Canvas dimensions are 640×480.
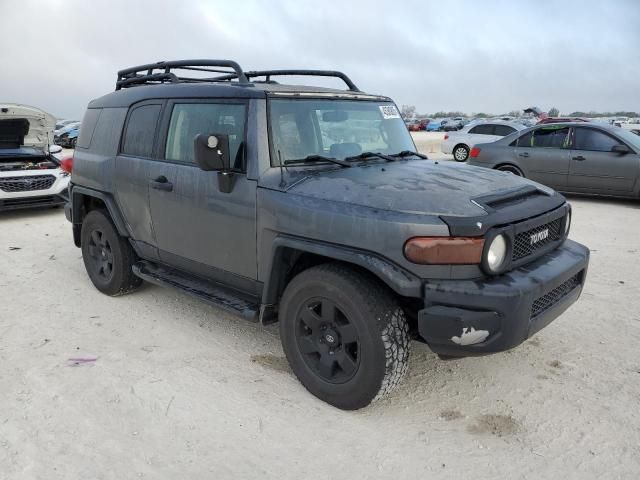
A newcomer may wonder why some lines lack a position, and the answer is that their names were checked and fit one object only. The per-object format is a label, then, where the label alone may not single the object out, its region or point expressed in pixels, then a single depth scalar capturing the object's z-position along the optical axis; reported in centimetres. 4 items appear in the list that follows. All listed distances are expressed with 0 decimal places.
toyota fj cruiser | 272
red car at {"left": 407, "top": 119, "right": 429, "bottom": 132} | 5549
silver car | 943
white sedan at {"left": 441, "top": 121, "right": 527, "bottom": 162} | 1606
